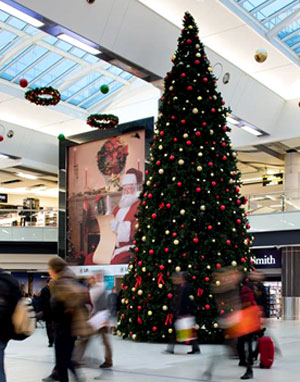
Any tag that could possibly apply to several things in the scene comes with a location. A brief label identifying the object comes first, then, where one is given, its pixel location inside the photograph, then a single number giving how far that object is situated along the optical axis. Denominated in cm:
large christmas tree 1220
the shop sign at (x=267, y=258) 2525
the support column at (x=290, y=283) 2355
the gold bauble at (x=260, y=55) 1368
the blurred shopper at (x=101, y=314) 852
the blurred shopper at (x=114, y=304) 1384
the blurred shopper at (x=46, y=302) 1191
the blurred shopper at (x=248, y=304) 776
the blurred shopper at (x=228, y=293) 751
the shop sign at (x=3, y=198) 3762
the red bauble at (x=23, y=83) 1451
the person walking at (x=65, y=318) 623
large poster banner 2266
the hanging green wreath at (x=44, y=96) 1653
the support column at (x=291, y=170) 2594
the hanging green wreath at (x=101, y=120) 1934
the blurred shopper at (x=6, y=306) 492
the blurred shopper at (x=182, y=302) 941
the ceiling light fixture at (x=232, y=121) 2105
